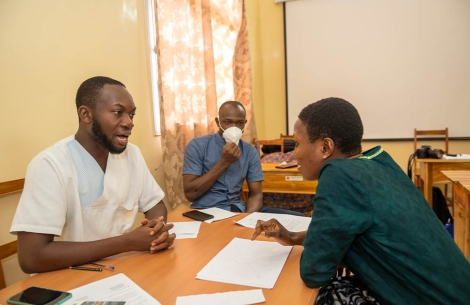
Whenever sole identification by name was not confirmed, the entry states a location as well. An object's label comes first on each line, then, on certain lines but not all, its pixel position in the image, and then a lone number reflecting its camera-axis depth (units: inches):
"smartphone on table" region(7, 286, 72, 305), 33.4
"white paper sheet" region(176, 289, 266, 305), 33.4
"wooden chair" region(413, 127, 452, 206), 164.6
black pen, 41.3
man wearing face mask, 84.3
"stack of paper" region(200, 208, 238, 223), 62.2
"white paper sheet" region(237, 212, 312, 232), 57.0
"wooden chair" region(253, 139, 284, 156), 136.6
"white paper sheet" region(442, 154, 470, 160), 119.4
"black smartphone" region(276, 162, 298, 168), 112.2
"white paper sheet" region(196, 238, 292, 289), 38.2
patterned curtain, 98.8
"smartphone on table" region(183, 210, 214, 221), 62.5
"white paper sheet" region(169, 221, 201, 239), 53.8
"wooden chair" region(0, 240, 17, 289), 49.4
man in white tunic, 41.6
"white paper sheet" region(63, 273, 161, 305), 34.2
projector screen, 168.4
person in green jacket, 34.4
